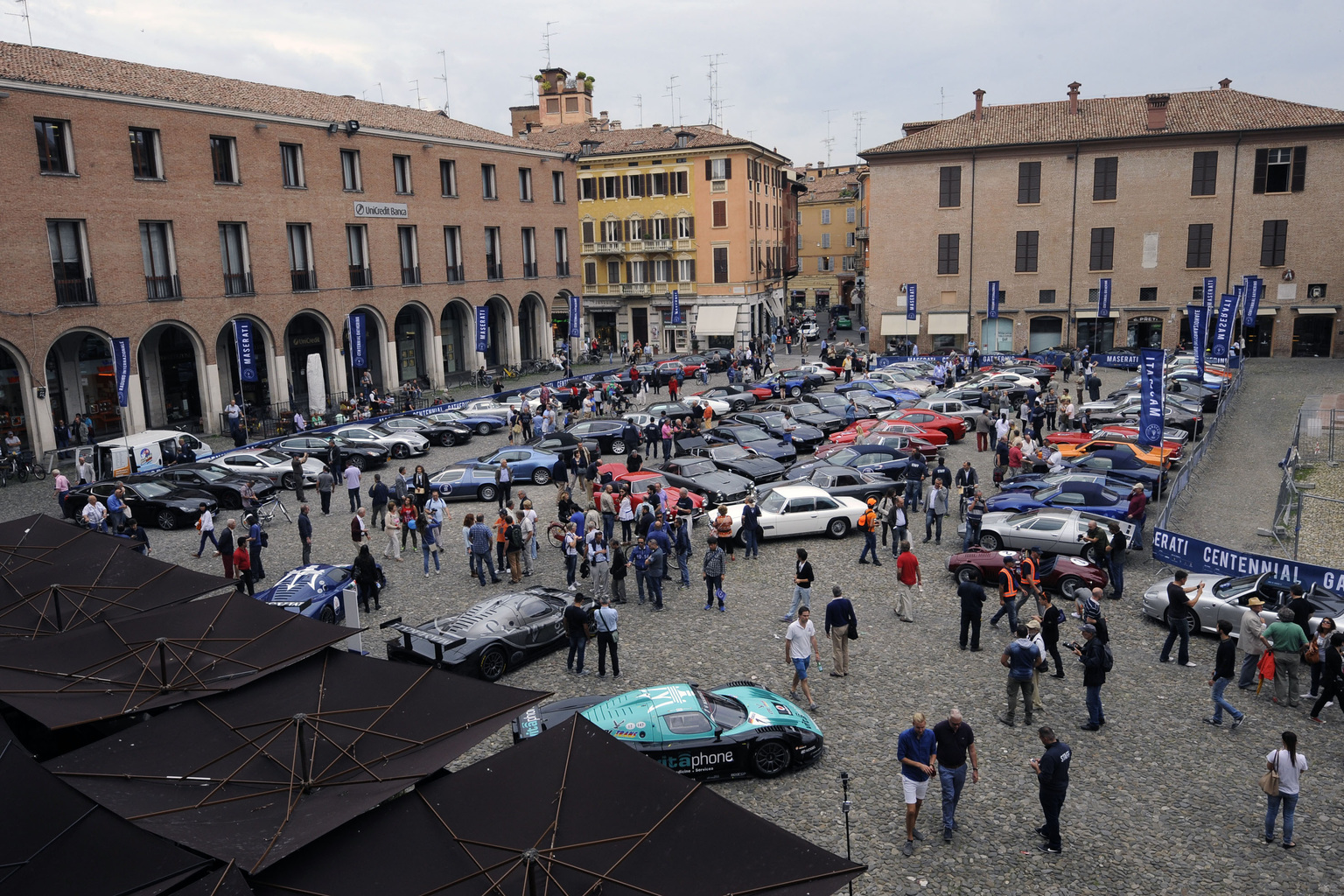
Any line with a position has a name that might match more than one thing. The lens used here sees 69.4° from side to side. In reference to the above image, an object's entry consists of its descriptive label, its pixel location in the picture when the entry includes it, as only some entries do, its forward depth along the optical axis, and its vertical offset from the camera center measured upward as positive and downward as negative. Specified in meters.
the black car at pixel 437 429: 36.50 -5.06
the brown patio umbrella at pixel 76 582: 12.81 -3.89
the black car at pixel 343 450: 32.28 -5.10
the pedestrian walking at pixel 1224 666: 13.24 -5.29
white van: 30.80 -4.84
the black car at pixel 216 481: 28.05 -5.25
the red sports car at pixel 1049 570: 18.48 -5.65
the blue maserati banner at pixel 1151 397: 24.99 -3.13
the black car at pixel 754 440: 30.30 -4.89
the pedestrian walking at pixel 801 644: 13.98 -5.12
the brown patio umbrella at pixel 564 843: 6.83 -4.04
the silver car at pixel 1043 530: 20.67 -5.39
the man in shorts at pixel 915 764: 10.72 -5.26
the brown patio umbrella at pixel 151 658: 10.05 -3.94
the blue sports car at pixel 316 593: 17.52 -5.40
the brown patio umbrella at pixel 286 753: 7.79 -4.08
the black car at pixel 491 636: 15.44 -5.55
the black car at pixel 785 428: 32.56 -4.80
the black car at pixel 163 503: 26.73 -5.50
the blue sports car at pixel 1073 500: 22.16 -5.11
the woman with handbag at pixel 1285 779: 10.45 -5.41
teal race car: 12.06 -5.51
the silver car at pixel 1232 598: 16.19 -5.48
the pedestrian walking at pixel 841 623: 14.85 -5.14
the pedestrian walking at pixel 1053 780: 10.36 -5.34
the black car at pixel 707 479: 25.58 -5.14
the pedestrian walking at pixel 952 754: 10.77 -5.18
